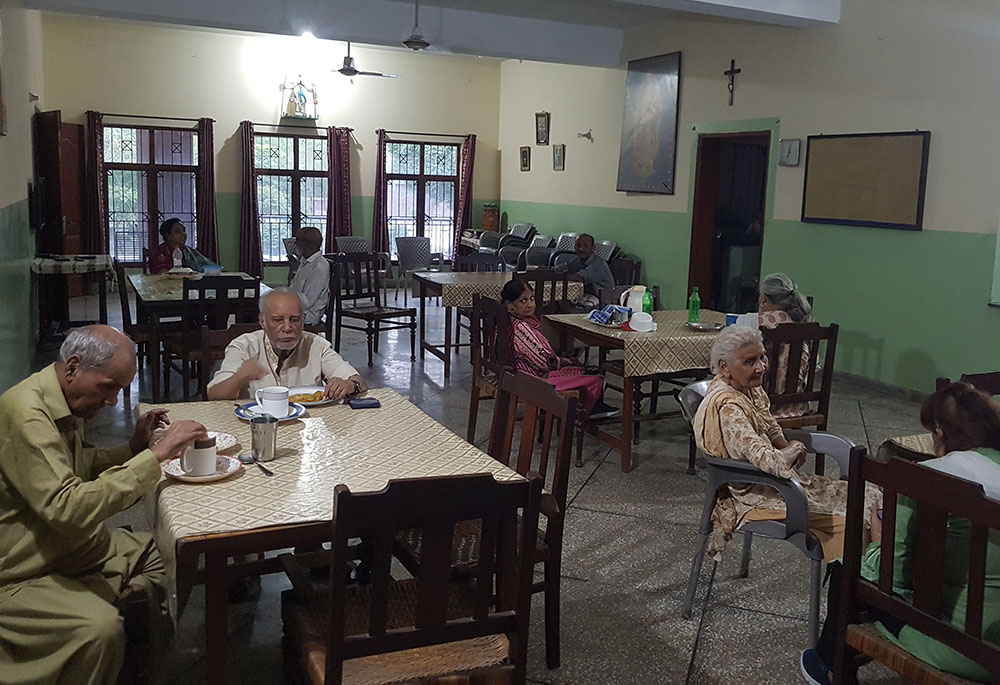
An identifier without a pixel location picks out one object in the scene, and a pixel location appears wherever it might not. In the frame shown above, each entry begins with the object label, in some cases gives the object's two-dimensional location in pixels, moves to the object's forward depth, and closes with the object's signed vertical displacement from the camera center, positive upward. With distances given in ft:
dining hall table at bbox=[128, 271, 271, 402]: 17.35 -2.05
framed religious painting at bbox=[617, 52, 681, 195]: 29.25 +3.18
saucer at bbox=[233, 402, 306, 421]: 8.53 -2.04
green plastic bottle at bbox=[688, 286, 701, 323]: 15.72 -1.60
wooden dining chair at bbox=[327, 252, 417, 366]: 22.24 -2.57
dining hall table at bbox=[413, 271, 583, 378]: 21.35 -1.89
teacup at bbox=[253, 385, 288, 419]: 8.44 -1.87
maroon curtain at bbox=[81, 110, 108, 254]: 34.55 +0.37
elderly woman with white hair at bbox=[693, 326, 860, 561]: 8.71 -2.24
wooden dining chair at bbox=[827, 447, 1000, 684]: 5.44 -2.30
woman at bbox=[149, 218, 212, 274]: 22.79 -1.24
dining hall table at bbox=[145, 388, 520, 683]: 6.06 -2.18
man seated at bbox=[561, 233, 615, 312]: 22.89 -1.50
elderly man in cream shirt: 9.90 -1.78
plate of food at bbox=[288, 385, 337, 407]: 9.38 -2.02
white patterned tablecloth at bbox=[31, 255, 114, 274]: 23.07 -1.77
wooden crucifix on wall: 26.19 +4.40
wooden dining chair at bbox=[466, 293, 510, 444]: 14.44 -2.26
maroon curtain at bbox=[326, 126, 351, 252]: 38.63 +1.03
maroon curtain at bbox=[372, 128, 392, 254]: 39.93 -0.41
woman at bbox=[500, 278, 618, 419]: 14.75 -2.33
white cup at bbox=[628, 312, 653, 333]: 14.99 -1.77
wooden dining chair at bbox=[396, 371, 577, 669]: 7.83 -2.32
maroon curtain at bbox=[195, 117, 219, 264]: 36.29 +0.33
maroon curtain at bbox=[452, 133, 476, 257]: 41.45 +1.18
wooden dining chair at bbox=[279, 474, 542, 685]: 5.34 -2.55
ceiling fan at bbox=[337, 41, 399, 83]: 30.27 +4.76
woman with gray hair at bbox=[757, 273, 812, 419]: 14.49 -1.33
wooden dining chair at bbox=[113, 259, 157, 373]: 18.47 -2.69
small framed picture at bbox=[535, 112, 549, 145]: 37.73 +3.72
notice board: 20.54 +1.16
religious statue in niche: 37.01 +4.50
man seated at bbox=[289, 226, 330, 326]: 19.70 -1.63
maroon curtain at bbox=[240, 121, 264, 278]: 36.86 -0.71
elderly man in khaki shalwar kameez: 6.20 -2.22
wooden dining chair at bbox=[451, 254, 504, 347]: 26.78 -1.54
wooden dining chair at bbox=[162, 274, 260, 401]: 16.80 -2.14
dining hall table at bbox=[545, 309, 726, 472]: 14.21 -2.18
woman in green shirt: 5.92 -2.02
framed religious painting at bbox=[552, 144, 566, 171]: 36.47 +2.41
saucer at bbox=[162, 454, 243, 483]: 6.84 -2.11
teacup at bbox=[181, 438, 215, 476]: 6.90 -2.01
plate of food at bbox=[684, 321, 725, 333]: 15.47 -1.86
